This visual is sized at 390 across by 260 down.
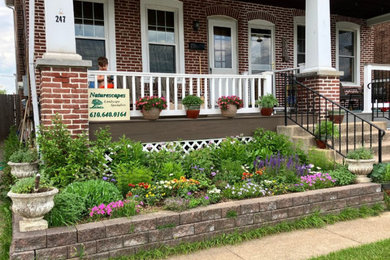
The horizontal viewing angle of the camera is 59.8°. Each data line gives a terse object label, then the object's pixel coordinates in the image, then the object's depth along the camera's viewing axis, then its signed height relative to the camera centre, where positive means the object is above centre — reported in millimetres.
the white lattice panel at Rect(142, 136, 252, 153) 5324 -541
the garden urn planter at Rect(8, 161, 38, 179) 4773 -773
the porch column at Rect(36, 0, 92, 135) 4617 +561
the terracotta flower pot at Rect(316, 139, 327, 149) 5877 -595
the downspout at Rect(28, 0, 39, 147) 5022 +727
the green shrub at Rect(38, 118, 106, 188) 4195 -544
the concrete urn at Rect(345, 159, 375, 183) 4828 -844
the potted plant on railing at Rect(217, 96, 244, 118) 6023 +114
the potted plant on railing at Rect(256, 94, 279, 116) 6332 +141
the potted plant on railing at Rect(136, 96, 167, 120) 5375 +107
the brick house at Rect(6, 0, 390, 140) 4742 +1694
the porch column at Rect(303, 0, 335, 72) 6664 +1492
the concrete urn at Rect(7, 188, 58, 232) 3008 -829
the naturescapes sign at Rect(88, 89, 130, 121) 5008 +144
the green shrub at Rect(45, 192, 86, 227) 3211 -934
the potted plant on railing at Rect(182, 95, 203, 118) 5789 +139
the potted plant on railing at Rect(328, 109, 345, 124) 6570 -110
